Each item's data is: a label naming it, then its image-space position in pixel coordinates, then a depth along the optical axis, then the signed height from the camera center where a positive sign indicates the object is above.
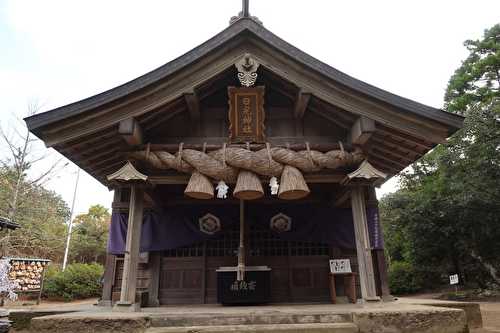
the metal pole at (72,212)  28.72 +6.18
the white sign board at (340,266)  7.13 +0.19
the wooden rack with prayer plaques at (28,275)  17.28 +0.22
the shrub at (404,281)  21.33 -0.42
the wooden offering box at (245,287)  6.66 -0.20
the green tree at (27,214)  19.89 +3.84
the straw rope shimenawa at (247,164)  5.52 +1.85
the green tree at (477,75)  22.17 +13.09
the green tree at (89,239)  34.03 +3.94
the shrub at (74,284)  19.75 -0.30
